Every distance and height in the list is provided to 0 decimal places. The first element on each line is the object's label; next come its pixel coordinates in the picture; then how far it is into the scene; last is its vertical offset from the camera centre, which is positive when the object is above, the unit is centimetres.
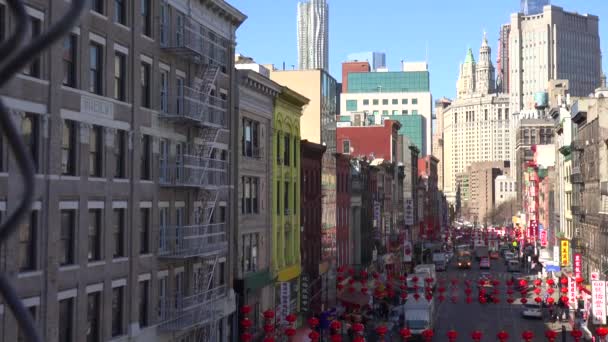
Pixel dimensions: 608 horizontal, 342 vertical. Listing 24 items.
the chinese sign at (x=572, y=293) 6838 -651
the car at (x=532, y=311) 7625 -889
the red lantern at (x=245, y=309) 3934 -456
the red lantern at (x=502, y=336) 3970 -570
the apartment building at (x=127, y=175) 2286 +99
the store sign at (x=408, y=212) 12707 -66
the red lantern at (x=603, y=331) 4403 -609
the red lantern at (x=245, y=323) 3800 -495
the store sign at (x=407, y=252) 11254 -571
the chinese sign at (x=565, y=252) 8975 -449
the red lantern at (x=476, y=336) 4319 -617
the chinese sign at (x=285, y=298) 4815 -494
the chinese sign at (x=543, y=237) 11694 -386
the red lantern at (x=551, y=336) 4239 -613
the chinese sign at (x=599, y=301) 5591 -583
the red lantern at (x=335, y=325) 4819 -640
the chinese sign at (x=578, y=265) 8069 -527
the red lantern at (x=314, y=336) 4031 -579
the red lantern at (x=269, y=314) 4072 -488
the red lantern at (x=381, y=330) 4598 -636
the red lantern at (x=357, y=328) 4841 -661
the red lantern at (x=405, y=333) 4553 -641
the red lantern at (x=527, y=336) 4206 -602
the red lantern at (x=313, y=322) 4634 -594
